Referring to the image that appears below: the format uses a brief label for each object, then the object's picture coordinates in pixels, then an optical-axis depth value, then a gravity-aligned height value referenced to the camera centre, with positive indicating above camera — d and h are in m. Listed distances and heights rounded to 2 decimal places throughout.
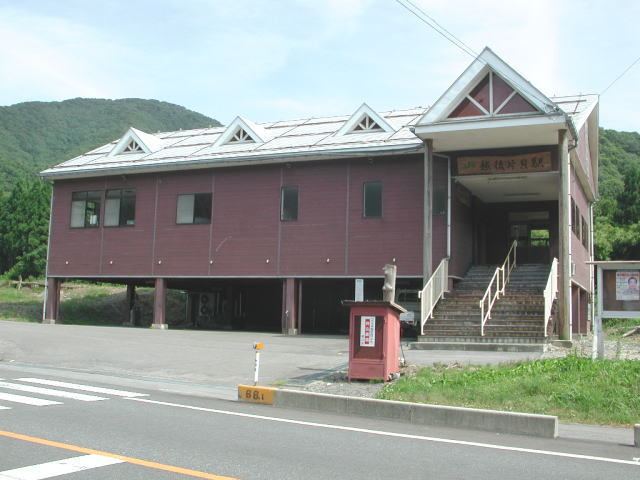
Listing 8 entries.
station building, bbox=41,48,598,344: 21.72 +4.45
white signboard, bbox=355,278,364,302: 23.59 +0.98
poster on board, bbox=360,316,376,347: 13.38 -0.25
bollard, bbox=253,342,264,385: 13.24 -0.83
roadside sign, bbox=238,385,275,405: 12.23 -1.34
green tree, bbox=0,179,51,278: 65.57 +7.92
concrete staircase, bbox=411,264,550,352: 19.05 +0.01
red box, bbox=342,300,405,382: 13.29 -0.40
